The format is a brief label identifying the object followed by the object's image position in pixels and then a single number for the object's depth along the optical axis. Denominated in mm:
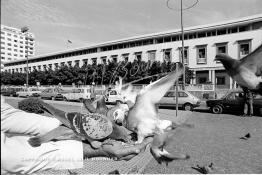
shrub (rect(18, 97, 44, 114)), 5046
